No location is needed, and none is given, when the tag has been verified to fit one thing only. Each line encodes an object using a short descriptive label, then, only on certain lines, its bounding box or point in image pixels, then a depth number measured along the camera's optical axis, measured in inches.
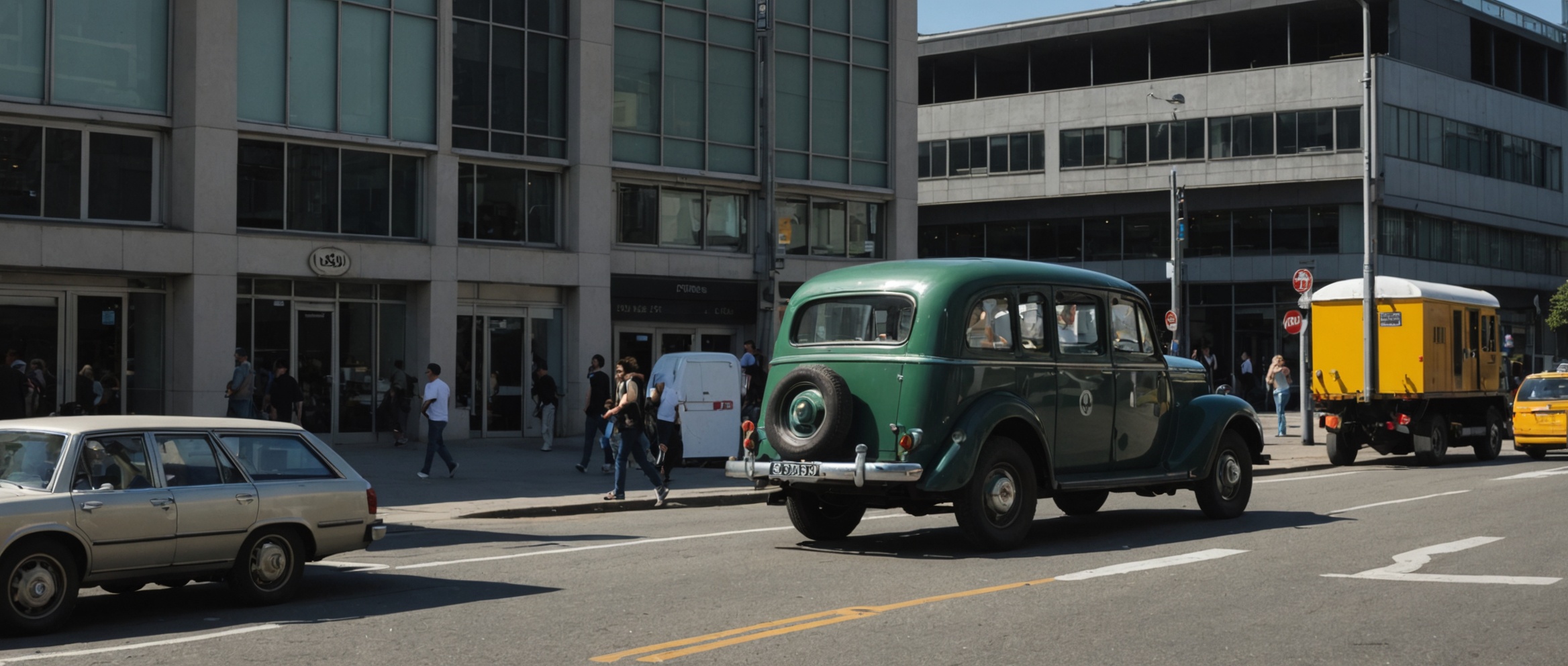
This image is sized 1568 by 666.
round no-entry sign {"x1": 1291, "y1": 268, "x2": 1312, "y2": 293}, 1111.0
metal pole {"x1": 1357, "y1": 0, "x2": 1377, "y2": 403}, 948.6
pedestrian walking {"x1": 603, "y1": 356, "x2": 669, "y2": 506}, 689.6
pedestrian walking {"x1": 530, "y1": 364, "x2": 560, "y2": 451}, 1007.0
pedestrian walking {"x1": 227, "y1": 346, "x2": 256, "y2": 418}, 862.5
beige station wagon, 343.3
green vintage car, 467.5
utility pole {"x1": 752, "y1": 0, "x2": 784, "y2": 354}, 1186.0
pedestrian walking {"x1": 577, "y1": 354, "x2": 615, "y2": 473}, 859.4
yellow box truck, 959.6
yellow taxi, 1019.3
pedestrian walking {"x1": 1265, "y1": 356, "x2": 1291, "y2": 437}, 1294.3
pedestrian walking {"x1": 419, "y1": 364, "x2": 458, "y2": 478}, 792.3
